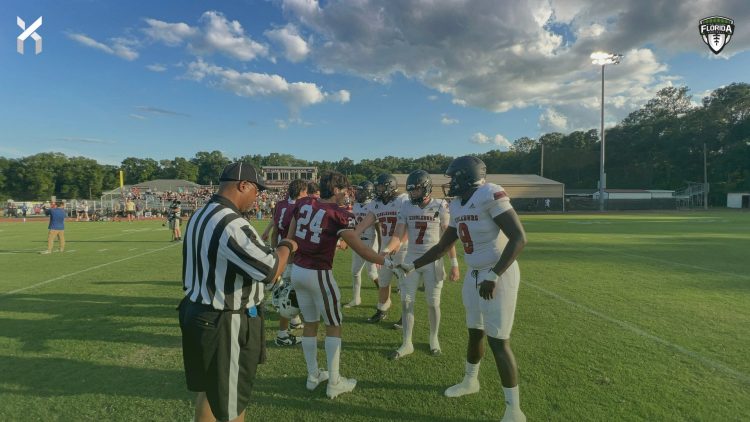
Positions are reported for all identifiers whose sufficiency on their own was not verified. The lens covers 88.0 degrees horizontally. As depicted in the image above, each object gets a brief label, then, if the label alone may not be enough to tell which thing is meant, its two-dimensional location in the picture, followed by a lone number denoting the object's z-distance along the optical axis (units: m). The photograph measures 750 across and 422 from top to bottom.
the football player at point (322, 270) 4.30
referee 2.69
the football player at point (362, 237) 8.37
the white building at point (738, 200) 57.91
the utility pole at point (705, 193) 59.62
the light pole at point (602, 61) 50.75
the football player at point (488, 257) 3.61
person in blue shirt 15.20
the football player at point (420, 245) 5.47
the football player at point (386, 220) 6.86
